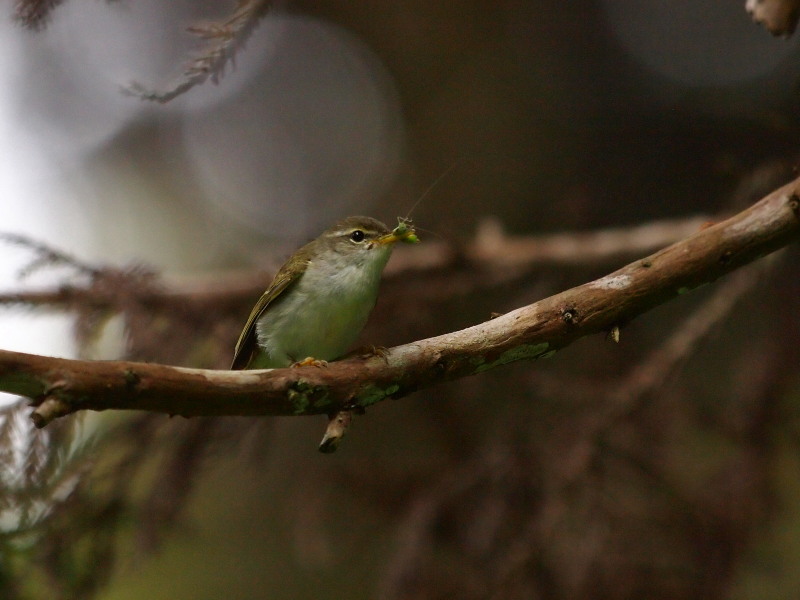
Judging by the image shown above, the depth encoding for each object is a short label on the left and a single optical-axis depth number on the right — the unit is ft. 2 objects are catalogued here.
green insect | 20.52
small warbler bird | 20.27
